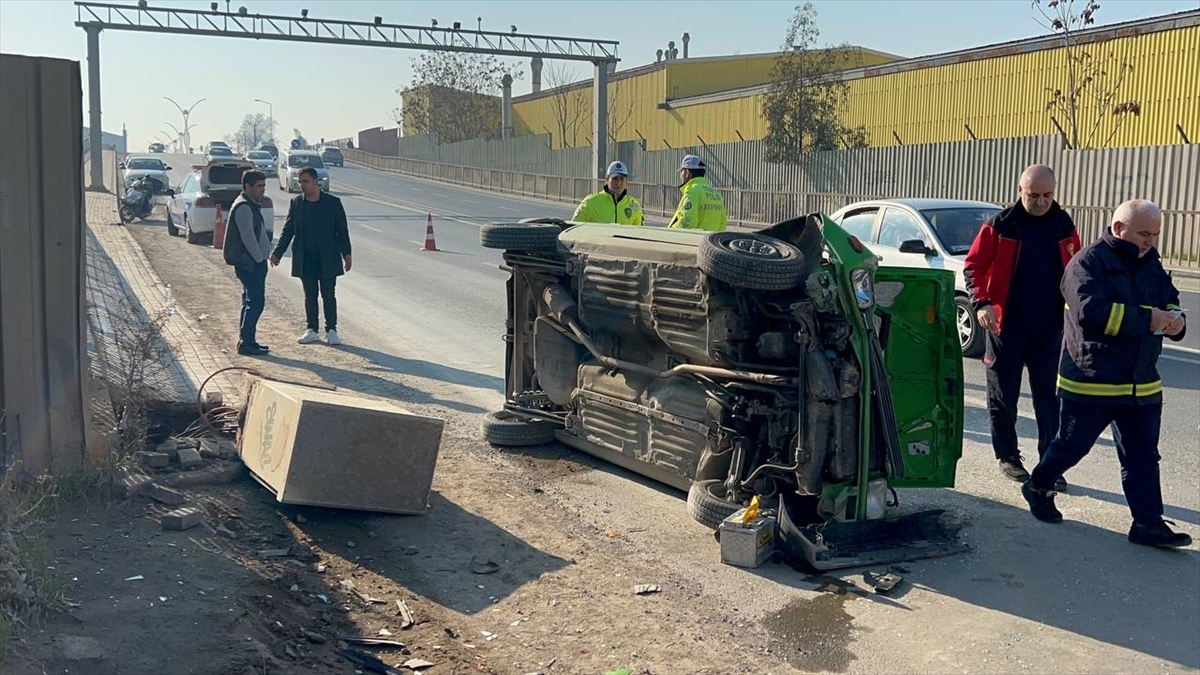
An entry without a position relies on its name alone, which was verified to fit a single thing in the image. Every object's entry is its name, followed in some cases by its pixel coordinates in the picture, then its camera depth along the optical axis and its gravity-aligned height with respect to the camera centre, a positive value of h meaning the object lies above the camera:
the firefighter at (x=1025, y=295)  6.93 -0.50
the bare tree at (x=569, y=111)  67.75 +5.34
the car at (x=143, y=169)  42.11 +0.89
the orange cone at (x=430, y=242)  23.95 -0.92
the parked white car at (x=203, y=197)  24.45 -0.11
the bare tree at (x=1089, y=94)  28.48 +3.06
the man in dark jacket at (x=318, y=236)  12.09 -0.43
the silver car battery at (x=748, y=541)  5.64 -1.64
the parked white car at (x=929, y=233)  11.53 -0.25
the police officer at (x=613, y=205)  9.50 -0.02
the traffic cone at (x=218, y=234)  23.53 -0.84
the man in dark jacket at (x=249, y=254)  11.75 -0.62
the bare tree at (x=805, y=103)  37.31 +3.34
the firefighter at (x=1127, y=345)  5.84 -0.67
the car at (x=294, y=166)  47.79 +1.31
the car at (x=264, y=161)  59.09 +1.78
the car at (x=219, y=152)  69.92 +2.60
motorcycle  29.72 -0.29
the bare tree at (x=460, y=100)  80.25 +6.83
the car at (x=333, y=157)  80.88 +2.69
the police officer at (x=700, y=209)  9.39 -0.04
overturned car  5.69 -0.88
